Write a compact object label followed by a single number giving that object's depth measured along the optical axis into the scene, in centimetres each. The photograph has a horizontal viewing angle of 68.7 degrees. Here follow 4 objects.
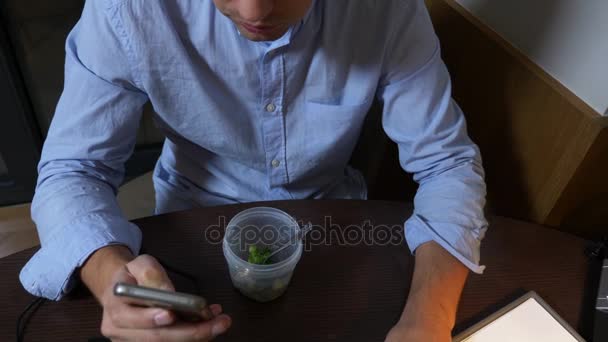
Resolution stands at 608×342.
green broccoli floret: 65
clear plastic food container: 63
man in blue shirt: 67
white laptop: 65
